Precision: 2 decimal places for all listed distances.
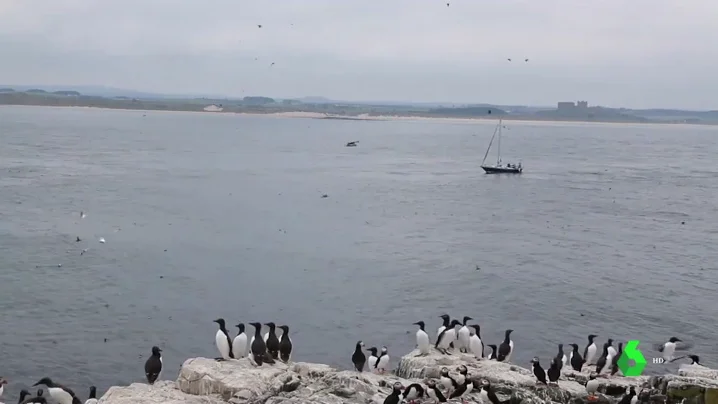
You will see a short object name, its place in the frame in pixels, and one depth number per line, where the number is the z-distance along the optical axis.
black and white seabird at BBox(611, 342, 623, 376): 16.92
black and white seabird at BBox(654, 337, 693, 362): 20.52
